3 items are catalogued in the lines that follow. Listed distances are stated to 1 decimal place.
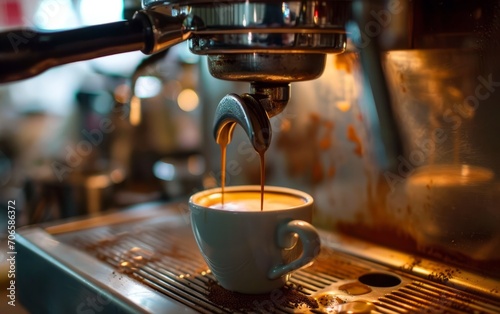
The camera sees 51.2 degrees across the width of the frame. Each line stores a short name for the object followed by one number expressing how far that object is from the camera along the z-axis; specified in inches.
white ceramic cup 19.0
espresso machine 17.9
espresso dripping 17.7
